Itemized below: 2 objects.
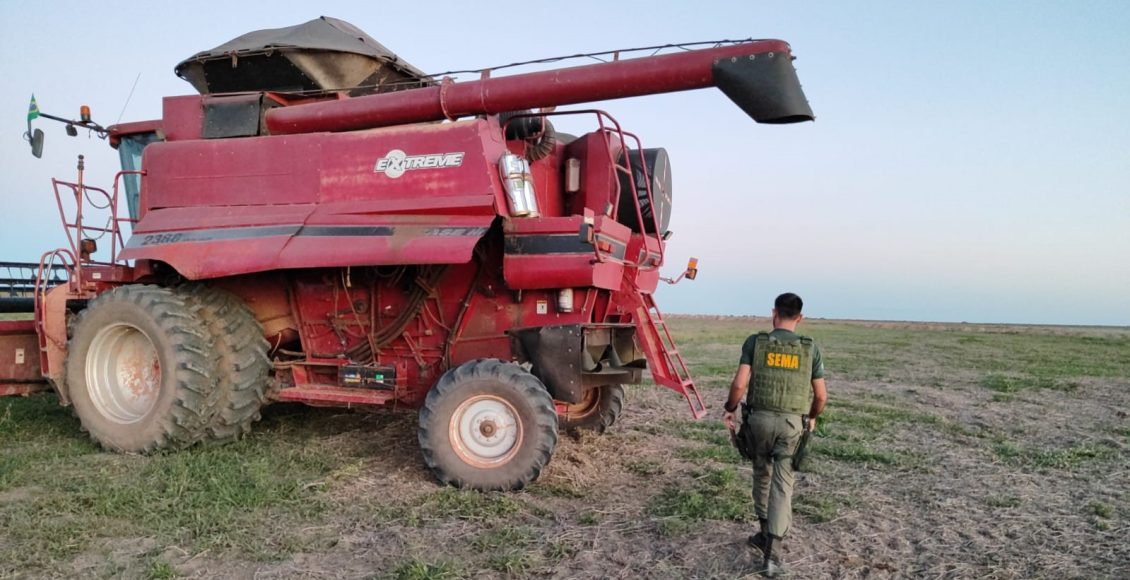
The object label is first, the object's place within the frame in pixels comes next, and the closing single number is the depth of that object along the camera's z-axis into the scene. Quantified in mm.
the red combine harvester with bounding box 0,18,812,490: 5559
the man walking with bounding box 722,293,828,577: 4098
